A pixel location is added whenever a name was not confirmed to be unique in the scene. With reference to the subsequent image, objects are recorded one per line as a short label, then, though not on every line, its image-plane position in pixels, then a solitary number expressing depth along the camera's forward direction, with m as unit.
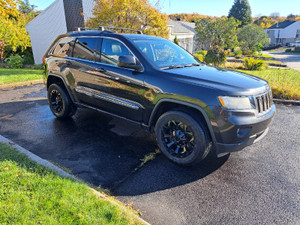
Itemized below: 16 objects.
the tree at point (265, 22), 79.20
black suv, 2.96
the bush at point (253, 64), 13.61
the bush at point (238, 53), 31.77
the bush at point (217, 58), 14.53
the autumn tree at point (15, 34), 16.09
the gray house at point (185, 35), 26.45
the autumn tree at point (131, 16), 11.50
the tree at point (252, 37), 33.00
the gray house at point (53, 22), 18.47
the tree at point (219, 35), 14.84
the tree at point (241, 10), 68.31
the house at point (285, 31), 70.44
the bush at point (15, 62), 14.47
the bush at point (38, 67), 14.44
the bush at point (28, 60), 20.70
